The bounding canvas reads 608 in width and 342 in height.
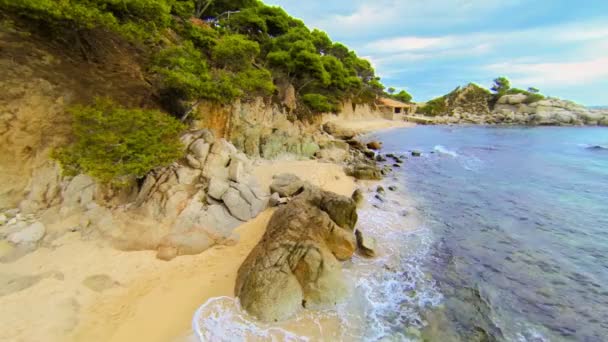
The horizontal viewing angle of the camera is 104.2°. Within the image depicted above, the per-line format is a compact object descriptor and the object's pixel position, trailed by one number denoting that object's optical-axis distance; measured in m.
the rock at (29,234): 5.88
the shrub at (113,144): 6.00
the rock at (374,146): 24.78
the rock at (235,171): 8.66
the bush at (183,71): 8.64
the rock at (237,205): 7.93
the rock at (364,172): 13.95
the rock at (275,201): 9.04
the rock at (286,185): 9.87
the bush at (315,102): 26.23
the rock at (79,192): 6.94
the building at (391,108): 56.31
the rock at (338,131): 27.22
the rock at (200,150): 8.46
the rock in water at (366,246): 7.02
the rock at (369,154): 19.84
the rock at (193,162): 8.24
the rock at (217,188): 7.80
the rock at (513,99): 61.69
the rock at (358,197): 10.54
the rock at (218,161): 8.35
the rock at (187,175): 7.77
